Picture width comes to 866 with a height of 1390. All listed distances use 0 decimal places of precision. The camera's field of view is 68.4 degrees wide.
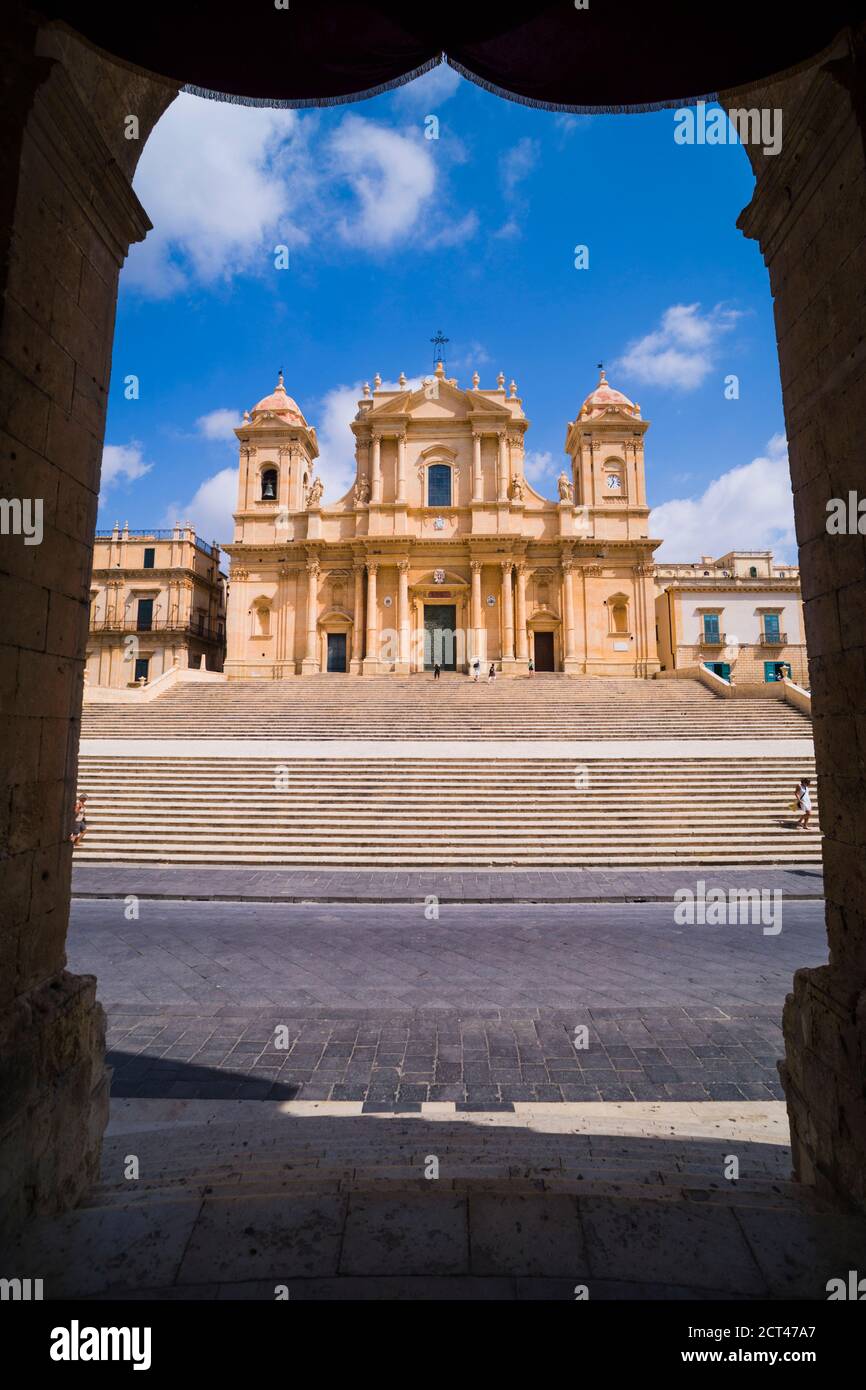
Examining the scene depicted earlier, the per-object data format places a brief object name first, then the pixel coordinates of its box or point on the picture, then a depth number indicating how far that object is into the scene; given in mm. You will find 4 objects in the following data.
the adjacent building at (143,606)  36781
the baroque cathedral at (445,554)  31703
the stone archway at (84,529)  2430
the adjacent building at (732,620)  34750
